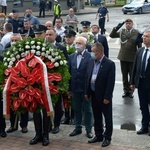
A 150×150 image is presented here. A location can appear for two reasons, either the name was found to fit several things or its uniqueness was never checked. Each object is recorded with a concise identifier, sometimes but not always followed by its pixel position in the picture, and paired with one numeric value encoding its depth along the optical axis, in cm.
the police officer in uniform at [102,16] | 2482
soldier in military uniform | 1059
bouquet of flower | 718
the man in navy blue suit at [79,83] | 781
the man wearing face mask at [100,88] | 719
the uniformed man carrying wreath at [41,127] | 755
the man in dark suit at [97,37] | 1088
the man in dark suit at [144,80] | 791
